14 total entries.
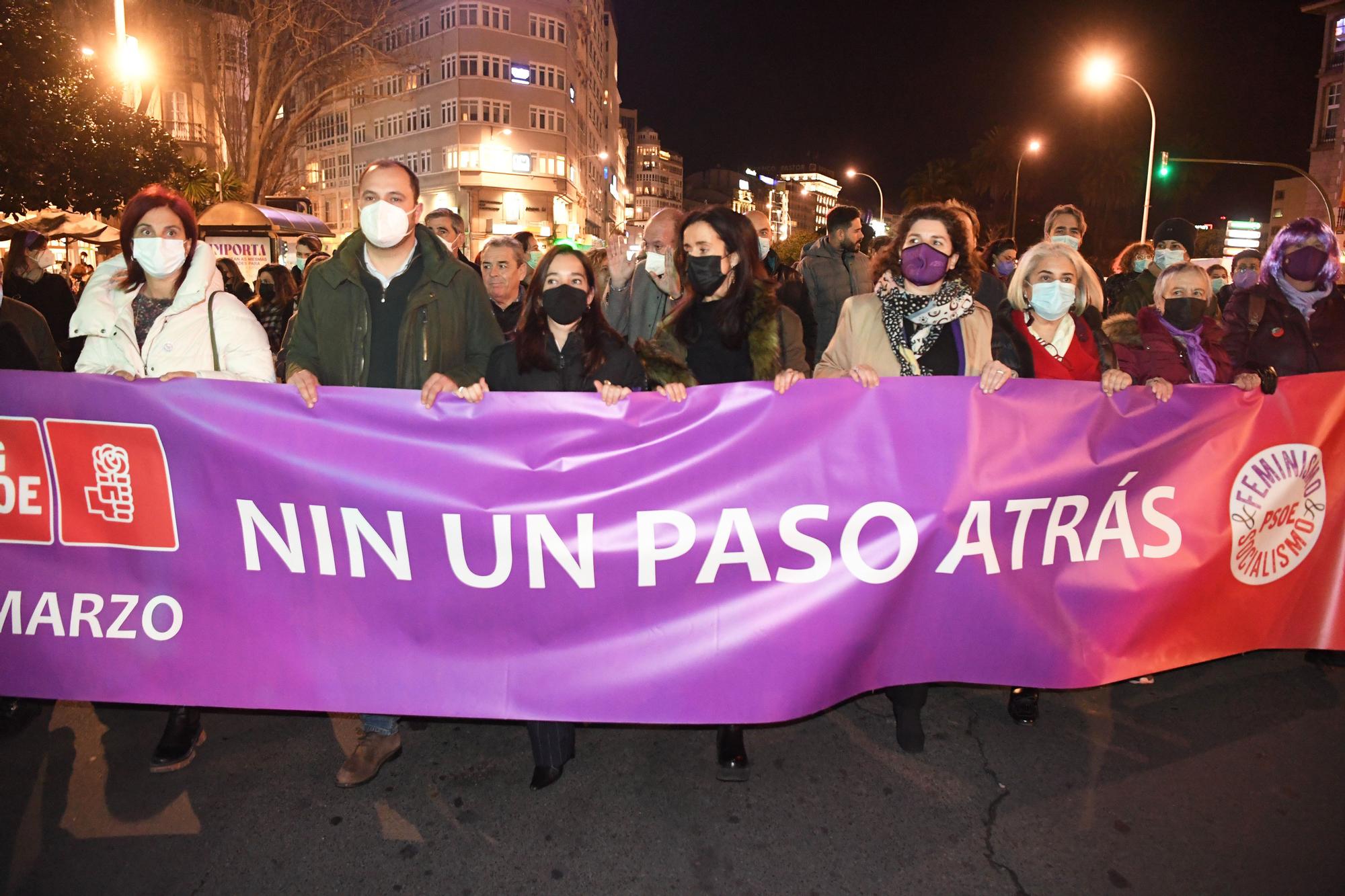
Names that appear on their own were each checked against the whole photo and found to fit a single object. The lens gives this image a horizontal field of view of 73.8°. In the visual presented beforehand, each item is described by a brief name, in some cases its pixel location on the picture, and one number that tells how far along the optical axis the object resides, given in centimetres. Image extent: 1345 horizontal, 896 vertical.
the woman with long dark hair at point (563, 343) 351
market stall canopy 1634
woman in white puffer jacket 347
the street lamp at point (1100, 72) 2383
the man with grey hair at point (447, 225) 635
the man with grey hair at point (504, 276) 539
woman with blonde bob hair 374
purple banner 311
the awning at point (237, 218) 1512
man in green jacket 348
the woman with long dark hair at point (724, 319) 361
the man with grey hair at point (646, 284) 516
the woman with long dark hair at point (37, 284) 687
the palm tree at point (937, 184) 6228
